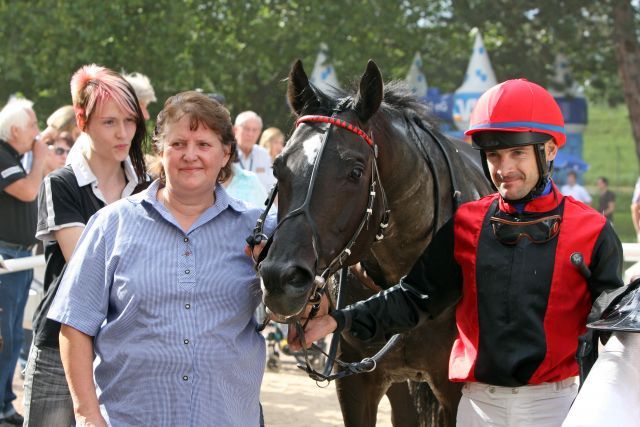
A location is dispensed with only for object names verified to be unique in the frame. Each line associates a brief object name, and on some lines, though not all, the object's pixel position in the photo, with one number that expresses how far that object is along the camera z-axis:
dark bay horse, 2.73
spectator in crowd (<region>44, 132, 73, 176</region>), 7.62
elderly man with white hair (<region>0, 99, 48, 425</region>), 6.11
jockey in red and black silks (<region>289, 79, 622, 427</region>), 2.60
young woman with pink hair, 3.20
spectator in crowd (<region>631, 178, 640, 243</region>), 7.95
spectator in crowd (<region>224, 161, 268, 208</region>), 6.64
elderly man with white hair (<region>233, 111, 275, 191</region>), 8.62
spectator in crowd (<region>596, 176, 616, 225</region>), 17.34
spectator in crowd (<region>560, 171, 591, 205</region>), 18.39
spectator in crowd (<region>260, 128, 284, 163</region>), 9.84
